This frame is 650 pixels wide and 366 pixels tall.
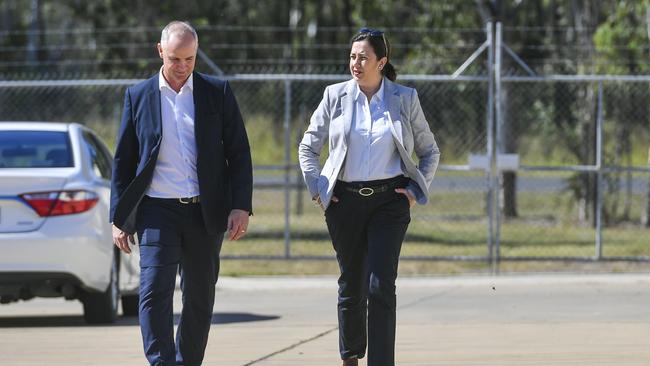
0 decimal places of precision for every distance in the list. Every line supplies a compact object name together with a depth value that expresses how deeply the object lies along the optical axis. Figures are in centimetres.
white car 2069
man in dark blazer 1361
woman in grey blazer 1447
